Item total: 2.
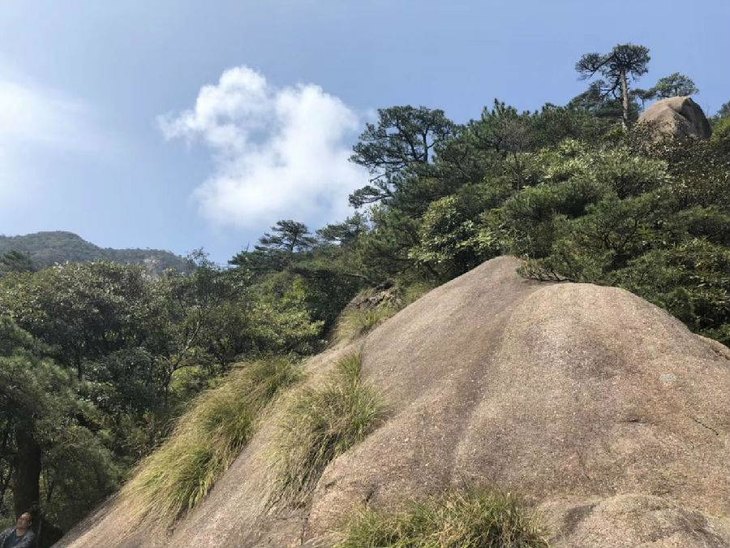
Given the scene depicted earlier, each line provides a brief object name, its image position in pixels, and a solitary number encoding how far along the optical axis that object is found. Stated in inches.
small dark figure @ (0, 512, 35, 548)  368.5
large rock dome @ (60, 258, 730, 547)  170.1
